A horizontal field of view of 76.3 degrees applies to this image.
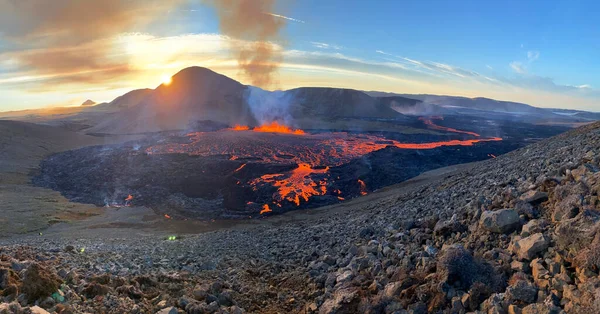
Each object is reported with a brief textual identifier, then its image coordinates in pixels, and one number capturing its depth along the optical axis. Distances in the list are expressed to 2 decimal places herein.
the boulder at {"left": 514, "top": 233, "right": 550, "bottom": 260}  5.70
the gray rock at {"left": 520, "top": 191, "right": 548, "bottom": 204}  7.16
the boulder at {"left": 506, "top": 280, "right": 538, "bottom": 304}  4.92
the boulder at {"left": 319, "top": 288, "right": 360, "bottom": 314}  6.56
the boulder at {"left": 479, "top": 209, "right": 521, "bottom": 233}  6.80
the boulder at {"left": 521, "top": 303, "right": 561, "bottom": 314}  4.50
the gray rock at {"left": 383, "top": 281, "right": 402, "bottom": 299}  6.32
